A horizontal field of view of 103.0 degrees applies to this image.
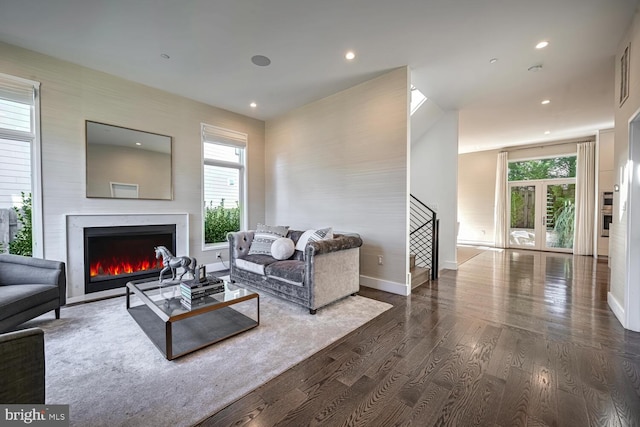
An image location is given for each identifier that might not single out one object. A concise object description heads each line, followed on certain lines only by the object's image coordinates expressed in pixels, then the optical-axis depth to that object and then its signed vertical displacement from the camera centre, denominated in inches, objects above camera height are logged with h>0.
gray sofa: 115.6 -31.8
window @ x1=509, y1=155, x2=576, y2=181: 278.2 +46.9
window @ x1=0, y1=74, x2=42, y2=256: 119.8 +24.3
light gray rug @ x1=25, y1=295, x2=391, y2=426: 61.3 -47.7
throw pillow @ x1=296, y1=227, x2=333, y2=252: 141.8 -15.1
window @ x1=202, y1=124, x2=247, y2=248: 192.4 +21.8
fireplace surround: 133.5 -17.9
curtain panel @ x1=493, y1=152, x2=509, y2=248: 306.3 +4.1
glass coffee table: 85.2 -46.6
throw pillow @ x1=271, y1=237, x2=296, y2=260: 141.9 -22.2
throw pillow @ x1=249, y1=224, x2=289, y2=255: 154.8 -17.6
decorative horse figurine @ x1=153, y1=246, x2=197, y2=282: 109.7 -23.2
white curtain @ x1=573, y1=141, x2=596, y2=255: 255.9 +11.6
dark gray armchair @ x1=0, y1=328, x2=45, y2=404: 40.1 -26.1
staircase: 171.0 -27.4
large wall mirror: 143.0 +27.9
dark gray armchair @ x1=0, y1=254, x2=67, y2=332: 91.9 -29.4
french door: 277.4 -5.5
